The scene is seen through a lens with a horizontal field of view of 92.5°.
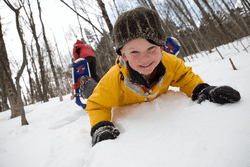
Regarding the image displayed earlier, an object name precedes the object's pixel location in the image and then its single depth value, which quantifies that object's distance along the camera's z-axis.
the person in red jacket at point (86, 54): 3.13
